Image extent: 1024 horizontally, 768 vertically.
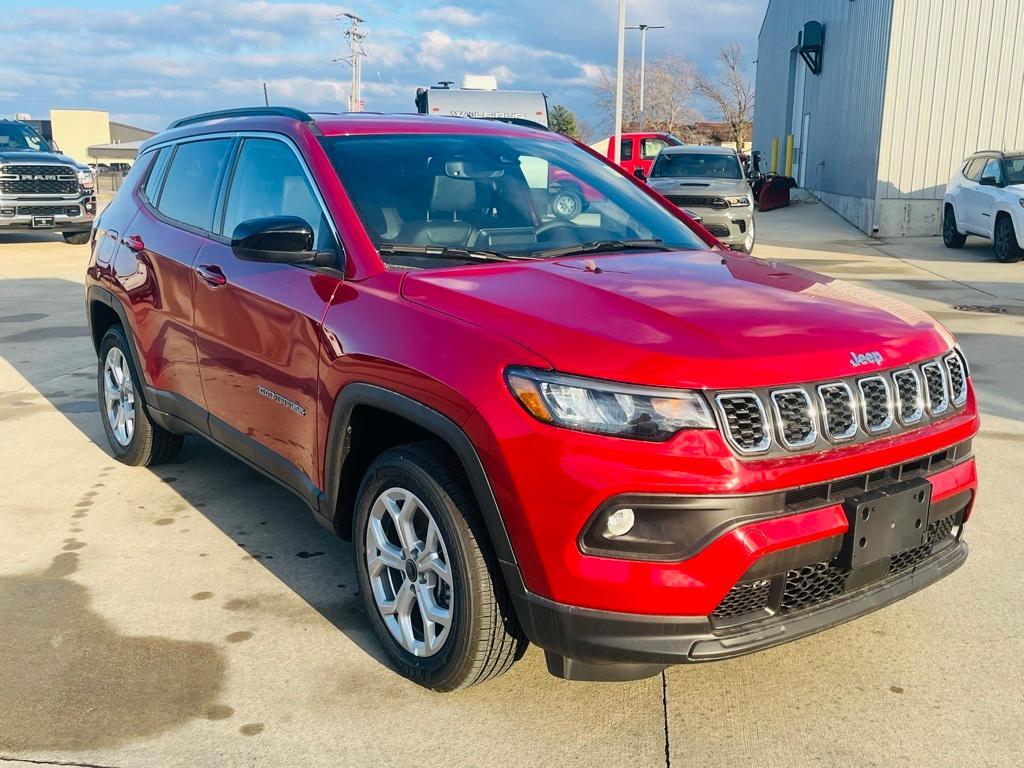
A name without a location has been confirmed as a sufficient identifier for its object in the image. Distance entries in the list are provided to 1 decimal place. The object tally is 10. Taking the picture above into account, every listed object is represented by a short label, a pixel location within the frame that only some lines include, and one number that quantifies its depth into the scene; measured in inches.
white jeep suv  566.9
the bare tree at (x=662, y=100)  2888.8
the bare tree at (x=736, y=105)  2618.1
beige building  3435.0
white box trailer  726.5
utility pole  2293.3
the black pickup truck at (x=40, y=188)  683.4
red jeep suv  97.3
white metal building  767.1
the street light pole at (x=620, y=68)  1087.0
